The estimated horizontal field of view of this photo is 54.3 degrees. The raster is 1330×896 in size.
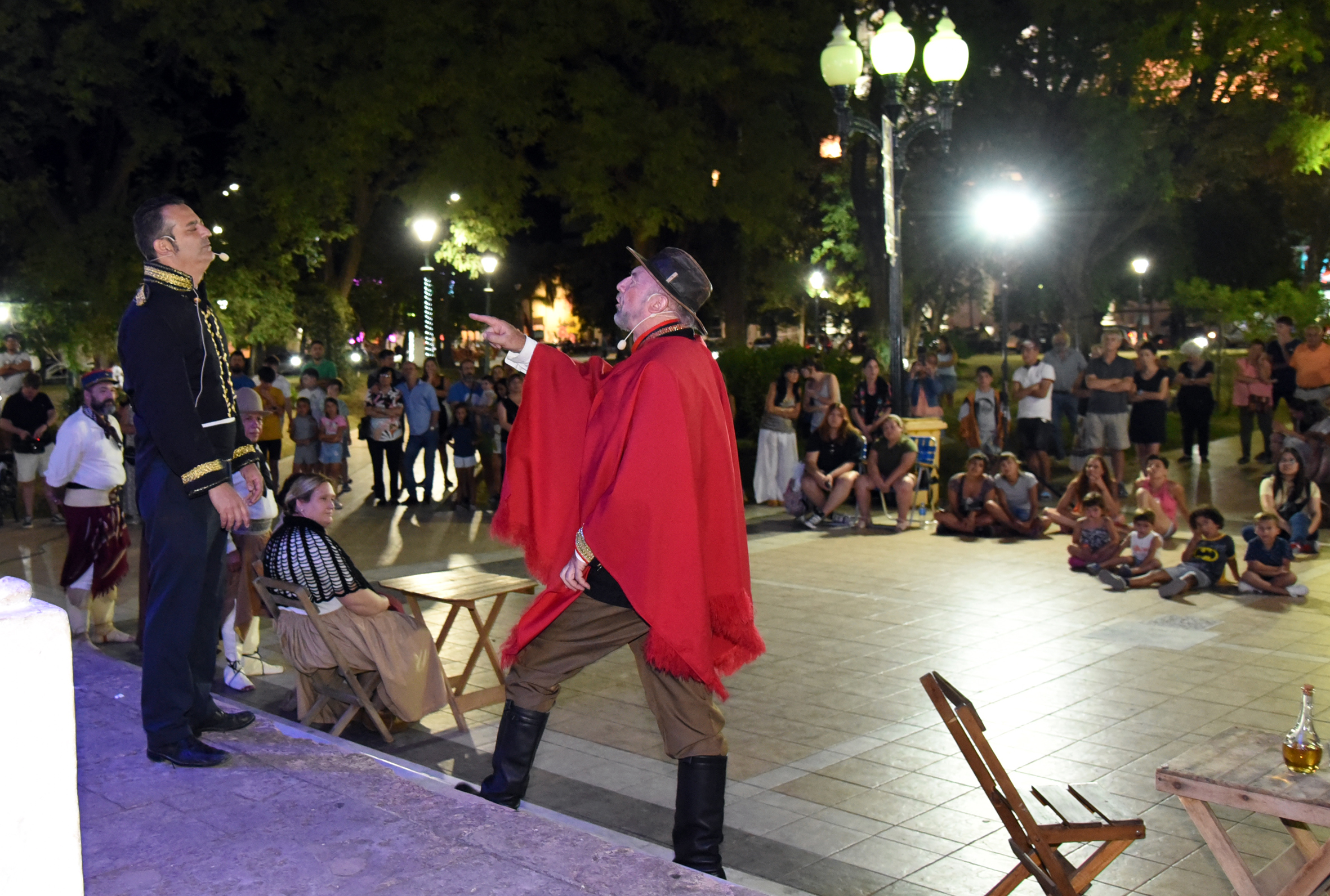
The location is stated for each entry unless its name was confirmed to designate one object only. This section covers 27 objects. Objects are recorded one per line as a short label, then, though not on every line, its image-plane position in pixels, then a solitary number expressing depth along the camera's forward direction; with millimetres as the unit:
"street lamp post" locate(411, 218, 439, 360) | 22359
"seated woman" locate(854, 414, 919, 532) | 13164
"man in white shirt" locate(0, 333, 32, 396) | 15766
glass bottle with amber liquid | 3873
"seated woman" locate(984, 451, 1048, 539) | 12250
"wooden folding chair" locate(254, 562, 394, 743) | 6035
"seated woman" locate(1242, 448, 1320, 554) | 10859
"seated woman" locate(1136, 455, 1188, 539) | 11117
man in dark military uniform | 4734
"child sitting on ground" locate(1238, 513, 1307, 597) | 9383
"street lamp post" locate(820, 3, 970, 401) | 13219
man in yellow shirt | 15328
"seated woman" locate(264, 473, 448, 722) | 6129
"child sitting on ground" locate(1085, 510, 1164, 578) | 9906
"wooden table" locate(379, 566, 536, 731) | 6484
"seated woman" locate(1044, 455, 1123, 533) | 11047
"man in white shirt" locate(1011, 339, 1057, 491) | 14867
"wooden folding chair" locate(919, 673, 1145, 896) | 3820
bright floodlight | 22828
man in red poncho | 4125
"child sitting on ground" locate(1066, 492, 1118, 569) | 10453
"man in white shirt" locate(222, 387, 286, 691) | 7270
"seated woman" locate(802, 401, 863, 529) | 13406
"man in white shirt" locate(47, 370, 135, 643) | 7879
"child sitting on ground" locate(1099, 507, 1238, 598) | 9578
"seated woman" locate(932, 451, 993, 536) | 12453
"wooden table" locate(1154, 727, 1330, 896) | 3697
